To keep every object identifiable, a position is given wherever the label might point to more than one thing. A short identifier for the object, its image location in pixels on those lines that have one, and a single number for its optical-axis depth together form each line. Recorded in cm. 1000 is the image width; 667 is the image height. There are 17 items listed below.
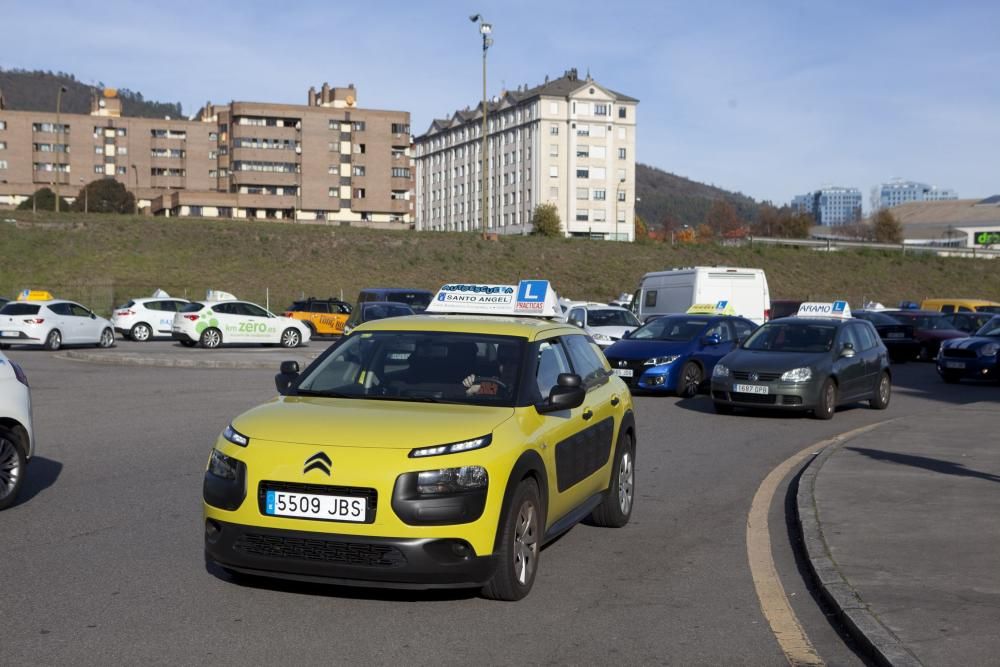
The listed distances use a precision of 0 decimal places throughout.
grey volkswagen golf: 1630
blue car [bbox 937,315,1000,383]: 2400
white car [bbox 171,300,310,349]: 3344
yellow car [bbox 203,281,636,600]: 566
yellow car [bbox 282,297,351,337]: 4291
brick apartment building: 10994
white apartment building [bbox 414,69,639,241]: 12294
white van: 2997
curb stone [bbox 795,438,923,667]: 512
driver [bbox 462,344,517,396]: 673
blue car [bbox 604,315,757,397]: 1931
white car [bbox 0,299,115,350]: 3067
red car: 3400
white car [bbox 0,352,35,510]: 875
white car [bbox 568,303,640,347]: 2706
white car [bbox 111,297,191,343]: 3834
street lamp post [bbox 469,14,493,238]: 5634
